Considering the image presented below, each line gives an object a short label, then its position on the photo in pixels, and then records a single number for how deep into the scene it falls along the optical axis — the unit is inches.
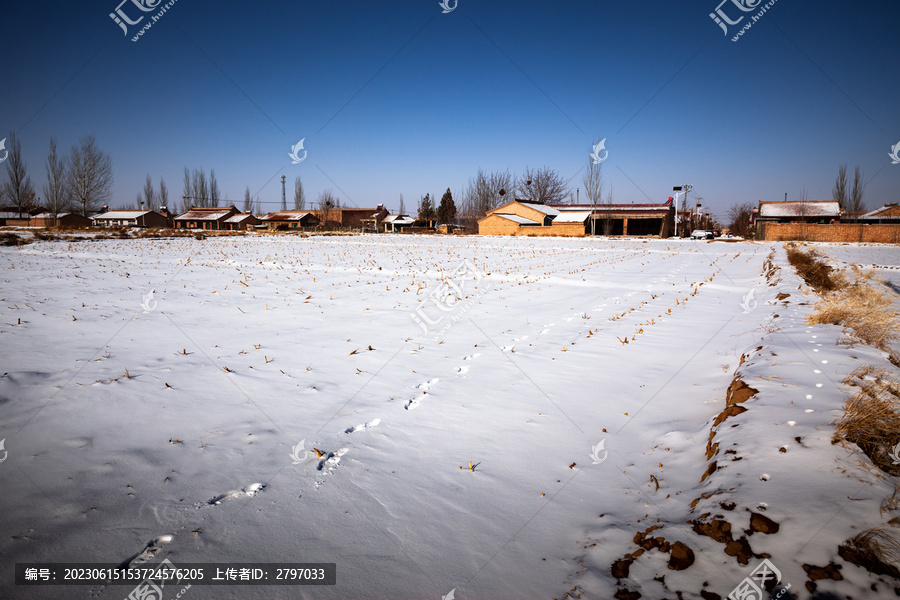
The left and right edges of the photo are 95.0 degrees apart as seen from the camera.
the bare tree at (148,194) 3496.6
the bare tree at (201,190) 3437.5
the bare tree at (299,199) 3523.6
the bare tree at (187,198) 3454.7
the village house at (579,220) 2156.7
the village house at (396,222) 3253.0
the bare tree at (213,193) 3462.1
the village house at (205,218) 3193.9
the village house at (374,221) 3203.7
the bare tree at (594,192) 2212.1
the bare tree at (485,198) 3218.5
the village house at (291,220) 3201.3
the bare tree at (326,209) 3659.5
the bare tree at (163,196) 3511.3
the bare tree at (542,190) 3120.1
